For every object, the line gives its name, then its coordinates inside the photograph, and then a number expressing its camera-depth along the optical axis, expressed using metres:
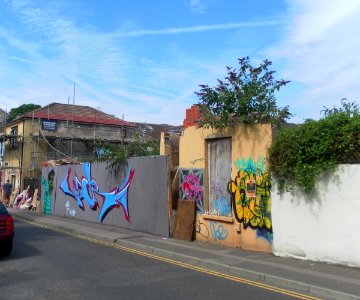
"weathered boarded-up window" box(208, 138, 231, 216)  12.14
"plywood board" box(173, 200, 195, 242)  13.14
